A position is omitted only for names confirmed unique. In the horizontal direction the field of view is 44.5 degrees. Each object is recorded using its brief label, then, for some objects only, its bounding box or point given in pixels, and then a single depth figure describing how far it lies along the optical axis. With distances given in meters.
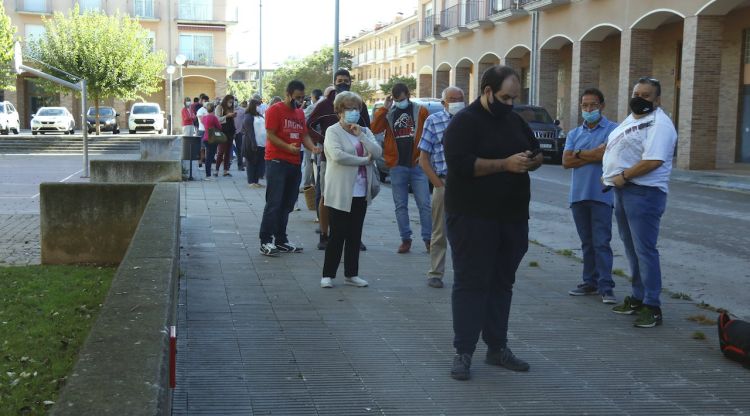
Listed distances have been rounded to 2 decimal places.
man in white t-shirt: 6.67
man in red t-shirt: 9.69
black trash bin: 20.32
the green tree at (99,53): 48.19
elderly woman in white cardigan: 8.12
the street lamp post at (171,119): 40.45
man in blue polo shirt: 7.55
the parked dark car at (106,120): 51.16
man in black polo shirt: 5.33
